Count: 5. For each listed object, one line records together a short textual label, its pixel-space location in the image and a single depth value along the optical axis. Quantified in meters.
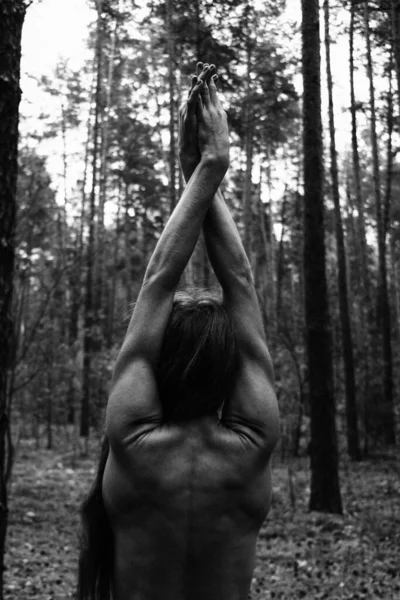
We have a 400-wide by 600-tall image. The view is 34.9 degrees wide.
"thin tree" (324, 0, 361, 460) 15.68
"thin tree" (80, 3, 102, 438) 18.12
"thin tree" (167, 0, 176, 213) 12.61
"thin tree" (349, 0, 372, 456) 15.91
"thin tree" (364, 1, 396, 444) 15.74
